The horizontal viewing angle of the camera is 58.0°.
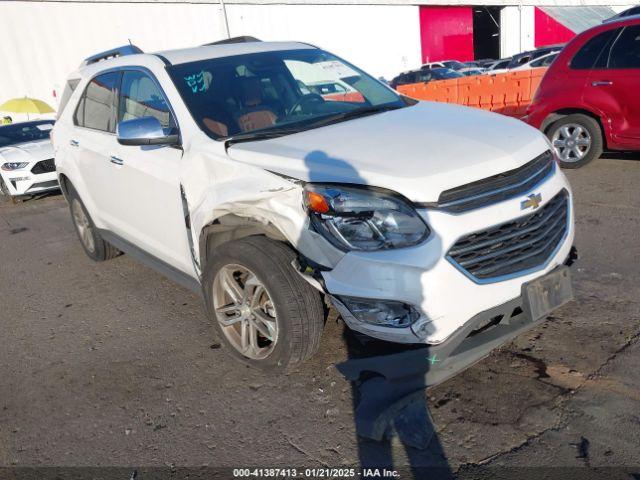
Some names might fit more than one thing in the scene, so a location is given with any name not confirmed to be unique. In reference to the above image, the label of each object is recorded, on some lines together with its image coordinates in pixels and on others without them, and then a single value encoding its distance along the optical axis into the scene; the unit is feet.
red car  21.47
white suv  8.49
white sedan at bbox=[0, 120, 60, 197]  31.94
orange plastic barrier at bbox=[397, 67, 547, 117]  36.47
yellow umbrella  47.47
